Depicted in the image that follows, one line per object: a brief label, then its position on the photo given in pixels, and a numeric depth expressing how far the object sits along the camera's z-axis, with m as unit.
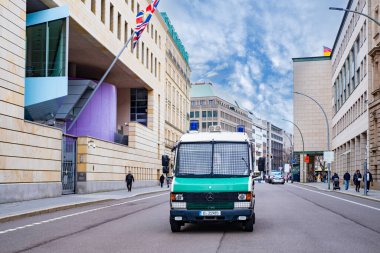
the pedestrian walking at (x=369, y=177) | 39.72
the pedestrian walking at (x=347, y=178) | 47.31
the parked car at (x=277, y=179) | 80.75
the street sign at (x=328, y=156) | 52.34
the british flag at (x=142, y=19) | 37.97
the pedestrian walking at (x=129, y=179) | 41.34
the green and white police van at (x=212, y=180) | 12.80
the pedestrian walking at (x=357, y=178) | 42.64
